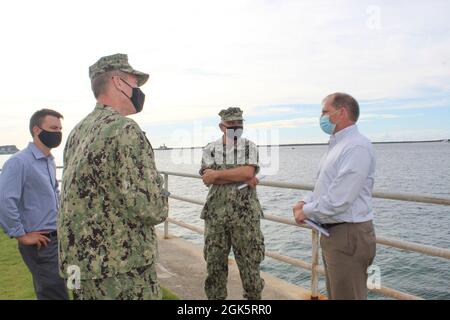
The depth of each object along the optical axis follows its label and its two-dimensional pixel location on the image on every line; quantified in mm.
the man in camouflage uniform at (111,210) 2033
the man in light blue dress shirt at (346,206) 2629
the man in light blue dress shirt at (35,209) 3051
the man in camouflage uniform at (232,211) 3670
